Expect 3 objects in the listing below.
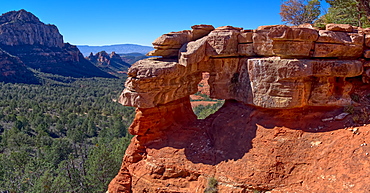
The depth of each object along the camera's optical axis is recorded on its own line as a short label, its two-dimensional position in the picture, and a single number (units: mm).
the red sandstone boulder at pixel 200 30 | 17344
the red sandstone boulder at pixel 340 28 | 13586
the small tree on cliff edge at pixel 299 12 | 35219
